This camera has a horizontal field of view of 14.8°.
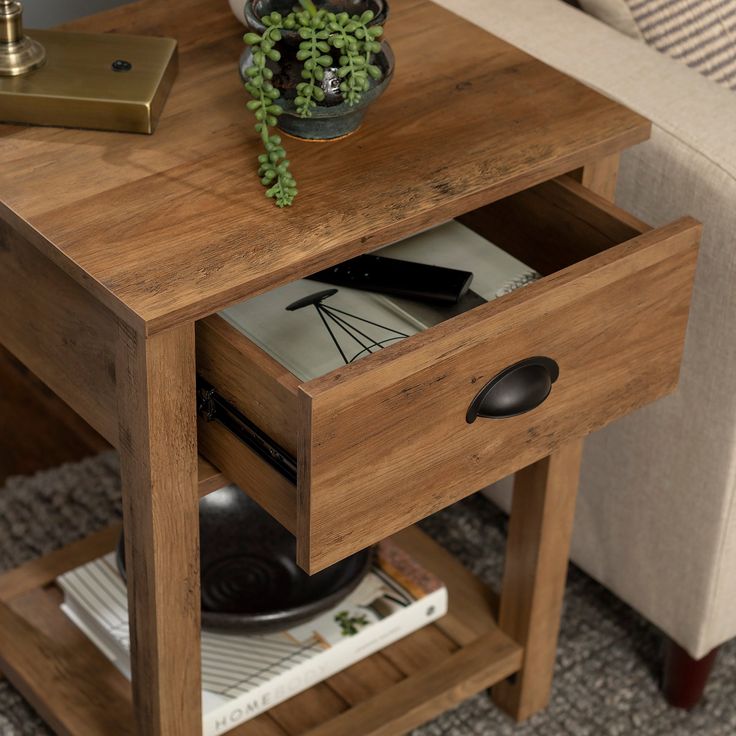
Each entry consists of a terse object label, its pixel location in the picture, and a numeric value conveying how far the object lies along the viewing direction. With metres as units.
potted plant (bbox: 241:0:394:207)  1.95
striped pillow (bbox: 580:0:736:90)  2.24
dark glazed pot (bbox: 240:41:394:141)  1.98
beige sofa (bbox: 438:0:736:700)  2.13
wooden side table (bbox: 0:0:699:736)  1.88
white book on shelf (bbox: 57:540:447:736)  2.21
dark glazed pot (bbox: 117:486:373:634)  2.27
